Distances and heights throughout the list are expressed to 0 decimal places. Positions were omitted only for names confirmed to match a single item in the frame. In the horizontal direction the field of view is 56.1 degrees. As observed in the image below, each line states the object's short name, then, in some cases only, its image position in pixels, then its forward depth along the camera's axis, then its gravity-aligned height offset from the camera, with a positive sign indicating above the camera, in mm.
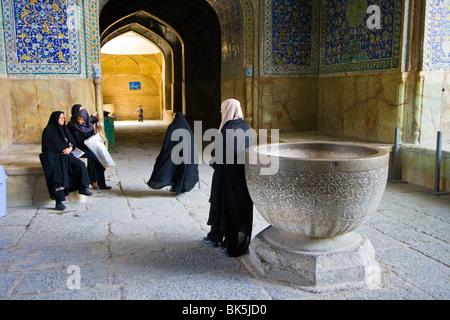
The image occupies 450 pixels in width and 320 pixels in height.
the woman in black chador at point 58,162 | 5180 -686
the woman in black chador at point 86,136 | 6047 -421
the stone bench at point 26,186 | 5336 -1006
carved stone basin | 3002 -623
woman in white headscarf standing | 3684 -790
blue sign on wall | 20578 +1027
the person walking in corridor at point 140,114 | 18797 -344
